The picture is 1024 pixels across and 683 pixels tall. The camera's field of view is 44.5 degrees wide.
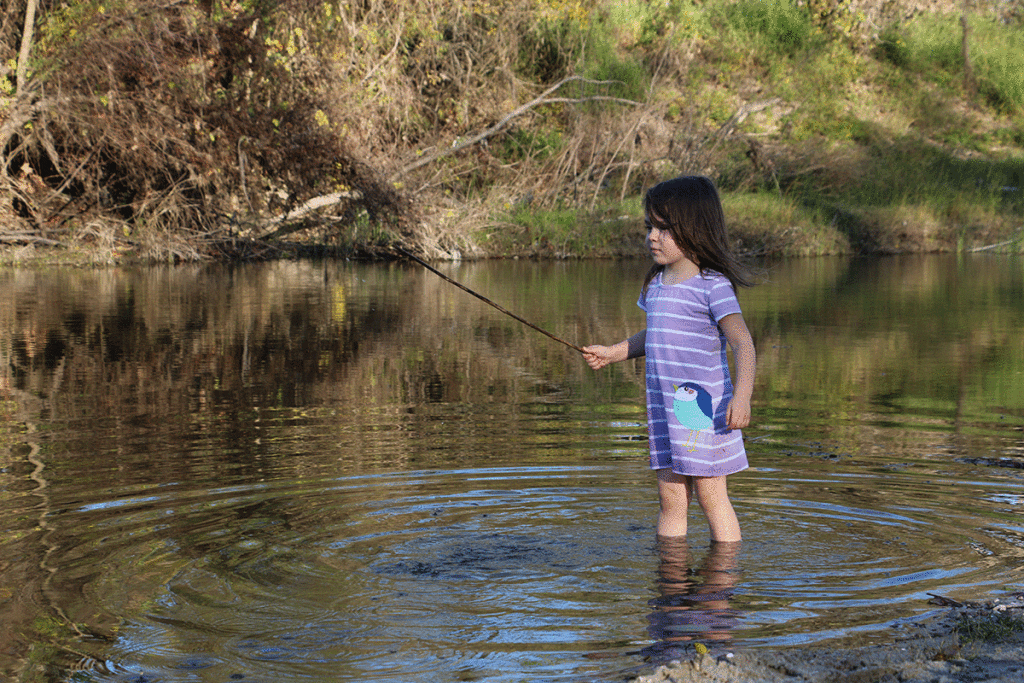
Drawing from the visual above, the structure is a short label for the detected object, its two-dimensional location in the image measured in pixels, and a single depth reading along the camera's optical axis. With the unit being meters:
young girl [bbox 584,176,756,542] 4.65
